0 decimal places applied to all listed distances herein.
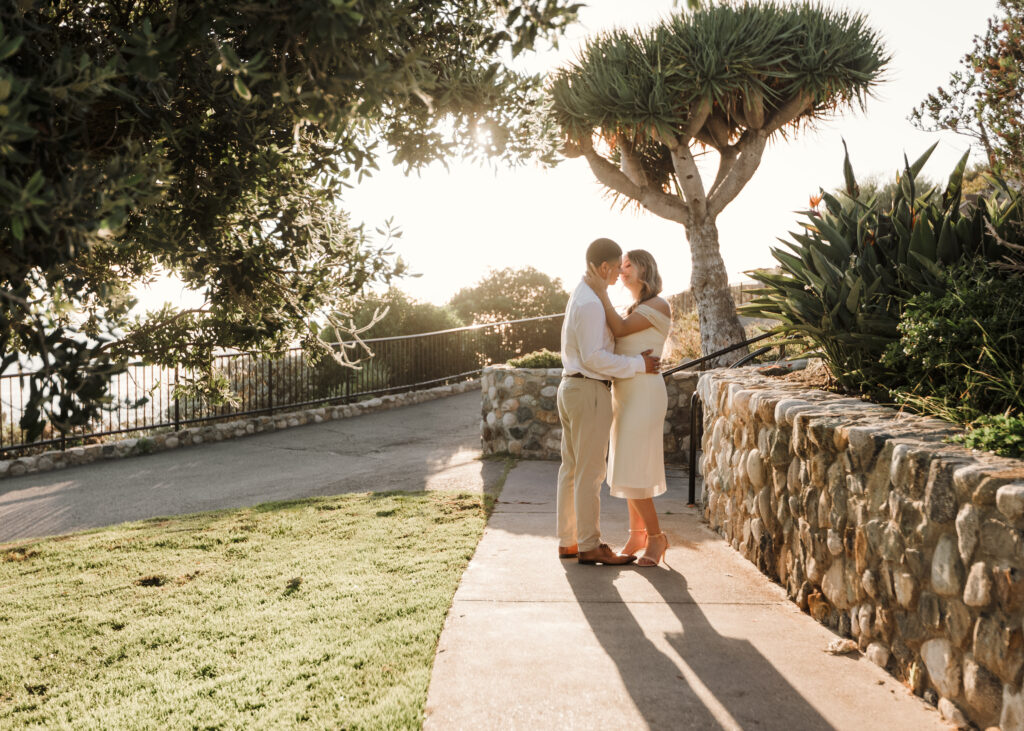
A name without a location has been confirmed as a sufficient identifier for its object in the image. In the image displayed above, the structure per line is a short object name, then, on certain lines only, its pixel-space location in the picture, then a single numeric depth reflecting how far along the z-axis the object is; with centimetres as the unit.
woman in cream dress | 523
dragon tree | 1278
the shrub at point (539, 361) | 1076
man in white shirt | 508
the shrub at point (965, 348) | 394
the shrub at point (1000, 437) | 326
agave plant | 484
